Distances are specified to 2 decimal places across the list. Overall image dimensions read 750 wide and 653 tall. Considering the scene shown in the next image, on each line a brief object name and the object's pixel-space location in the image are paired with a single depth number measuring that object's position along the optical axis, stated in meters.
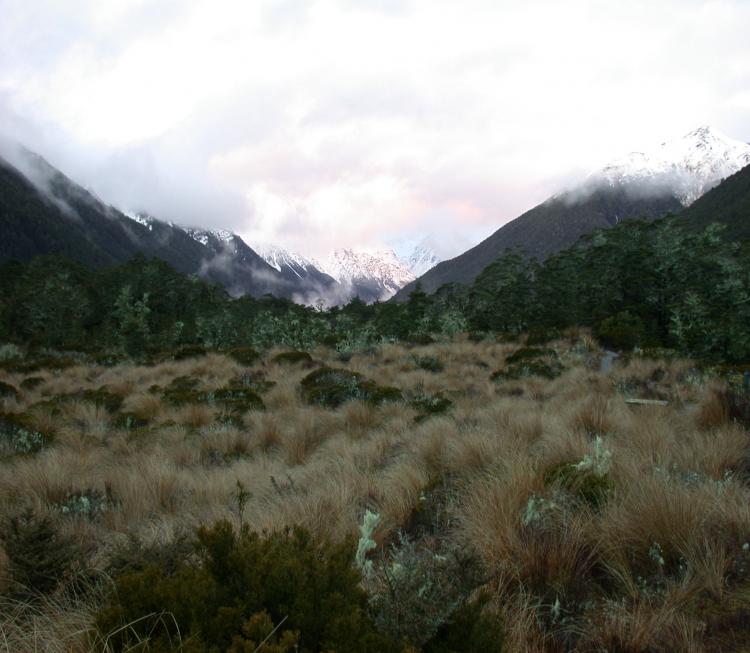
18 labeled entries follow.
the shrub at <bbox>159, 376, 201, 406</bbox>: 8.88
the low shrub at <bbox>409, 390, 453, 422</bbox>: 6.98
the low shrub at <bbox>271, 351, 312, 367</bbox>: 13.82
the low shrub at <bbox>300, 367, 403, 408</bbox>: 8.52
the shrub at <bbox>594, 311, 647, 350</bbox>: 14.65
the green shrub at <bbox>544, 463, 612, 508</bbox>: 3.12
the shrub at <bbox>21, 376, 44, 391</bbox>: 11.99
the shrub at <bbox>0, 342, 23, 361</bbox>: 18.42
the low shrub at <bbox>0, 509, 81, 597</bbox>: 2.23
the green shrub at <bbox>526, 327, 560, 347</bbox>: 16.42
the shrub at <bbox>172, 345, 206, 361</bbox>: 16.33
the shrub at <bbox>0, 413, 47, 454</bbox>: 6.11
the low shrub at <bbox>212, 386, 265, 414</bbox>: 8.33
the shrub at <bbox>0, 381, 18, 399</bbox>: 10.33
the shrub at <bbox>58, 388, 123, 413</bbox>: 9.29
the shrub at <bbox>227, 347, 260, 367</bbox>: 14.65
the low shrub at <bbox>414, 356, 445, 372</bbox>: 12.74
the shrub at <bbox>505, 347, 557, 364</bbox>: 12.59
